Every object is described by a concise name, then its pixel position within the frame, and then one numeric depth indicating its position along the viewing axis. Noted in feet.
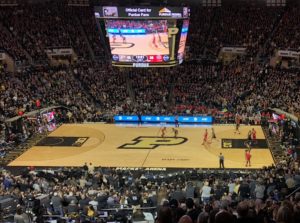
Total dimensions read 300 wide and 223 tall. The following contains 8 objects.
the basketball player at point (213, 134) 121.23
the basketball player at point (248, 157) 101.72
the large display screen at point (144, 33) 131.75
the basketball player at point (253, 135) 119.24
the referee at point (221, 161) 99.50
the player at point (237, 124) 126.31
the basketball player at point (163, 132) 126.02
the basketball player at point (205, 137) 117.06
